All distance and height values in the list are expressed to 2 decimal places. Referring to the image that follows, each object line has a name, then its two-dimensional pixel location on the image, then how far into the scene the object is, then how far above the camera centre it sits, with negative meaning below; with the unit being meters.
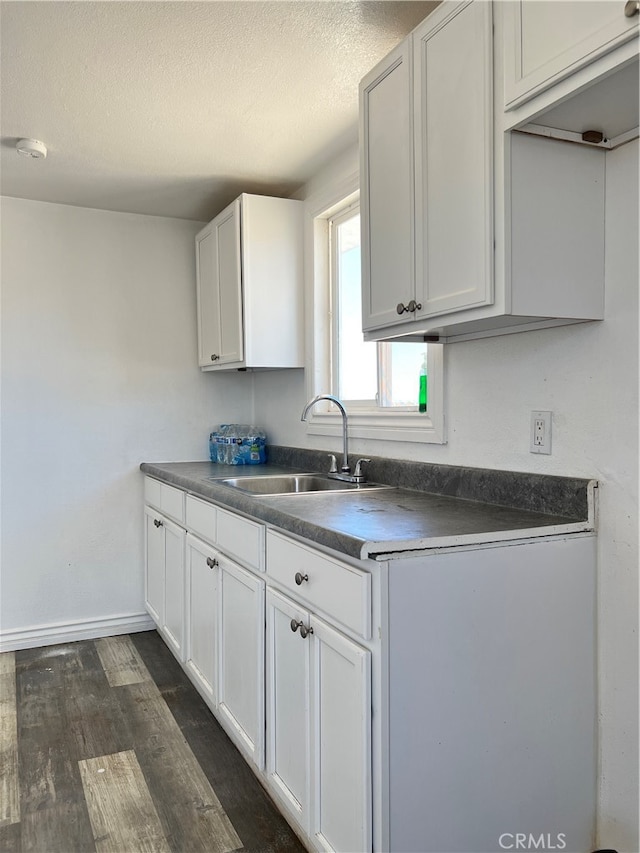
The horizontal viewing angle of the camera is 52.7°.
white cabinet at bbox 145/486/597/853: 1.32 -0.65
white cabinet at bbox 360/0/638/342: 1.30 +0.55
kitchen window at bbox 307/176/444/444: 2.49 +0.23
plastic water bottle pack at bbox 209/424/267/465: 3.37 -0.22
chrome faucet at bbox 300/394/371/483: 2.46 -0.24
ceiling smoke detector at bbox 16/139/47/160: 2.53 +1.03
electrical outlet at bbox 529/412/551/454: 1.68 -0.08
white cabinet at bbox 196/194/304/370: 2.95 +0.58
